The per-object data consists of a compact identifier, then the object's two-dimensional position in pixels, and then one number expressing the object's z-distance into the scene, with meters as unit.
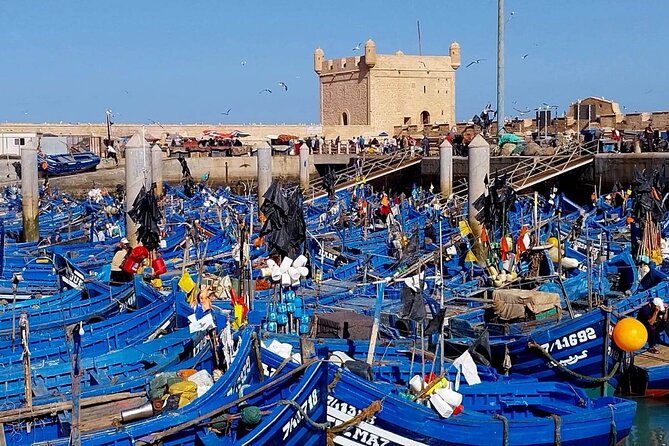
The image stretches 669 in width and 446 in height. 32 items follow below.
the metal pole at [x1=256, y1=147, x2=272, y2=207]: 35.62
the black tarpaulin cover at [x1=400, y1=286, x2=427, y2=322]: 11.34
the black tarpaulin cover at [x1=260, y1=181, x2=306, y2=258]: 15.16
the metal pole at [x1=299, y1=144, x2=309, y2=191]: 42.75
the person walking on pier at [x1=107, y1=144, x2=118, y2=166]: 49.22
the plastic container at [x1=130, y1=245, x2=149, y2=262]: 18.92
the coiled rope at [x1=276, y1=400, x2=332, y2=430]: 9.70
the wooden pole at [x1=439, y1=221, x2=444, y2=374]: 11.18
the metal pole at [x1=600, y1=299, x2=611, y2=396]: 13.72
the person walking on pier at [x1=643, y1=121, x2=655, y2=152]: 38.03
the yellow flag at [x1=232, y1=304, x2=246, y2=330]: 12.59
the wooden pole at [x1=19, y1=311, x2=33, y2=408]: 10.25
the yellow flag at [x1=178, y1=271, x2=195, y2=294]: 14.49
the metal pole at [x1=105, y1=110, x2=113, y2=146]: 53.41
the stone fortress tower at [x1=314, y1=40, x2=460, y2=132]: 63.44
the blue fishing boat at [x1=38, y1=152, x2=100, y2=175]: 45.05
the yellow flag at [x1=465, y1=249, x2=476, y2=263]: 18.52
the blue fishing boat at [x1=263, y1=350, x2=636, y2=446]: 10.27
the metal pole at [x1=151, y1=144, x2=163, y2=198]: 38.47
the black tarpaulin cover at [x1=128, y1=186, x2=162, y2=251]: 20.08
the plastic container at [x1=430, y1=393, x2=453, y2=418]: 10.51
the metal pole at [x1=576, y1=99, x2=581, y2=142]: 46.24
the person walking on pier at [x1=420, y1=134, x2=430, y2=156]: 44.97
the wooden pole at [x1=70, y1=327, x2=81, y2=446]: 8.69
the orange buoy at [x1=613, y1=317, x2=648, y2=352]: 12.66
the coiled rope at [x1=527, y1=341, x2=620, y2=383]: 13.57
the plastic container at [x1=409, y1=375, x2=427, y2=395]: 10.87
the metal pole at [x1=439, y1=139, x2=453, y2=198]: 37.00
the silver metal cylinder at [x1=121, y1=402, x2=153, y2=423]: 10.26
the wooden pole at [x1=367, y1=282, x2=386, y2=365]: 10.92
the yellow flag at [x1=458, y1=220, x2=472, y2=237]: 19.94
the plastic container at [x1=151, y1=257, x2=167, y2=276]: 18.37
